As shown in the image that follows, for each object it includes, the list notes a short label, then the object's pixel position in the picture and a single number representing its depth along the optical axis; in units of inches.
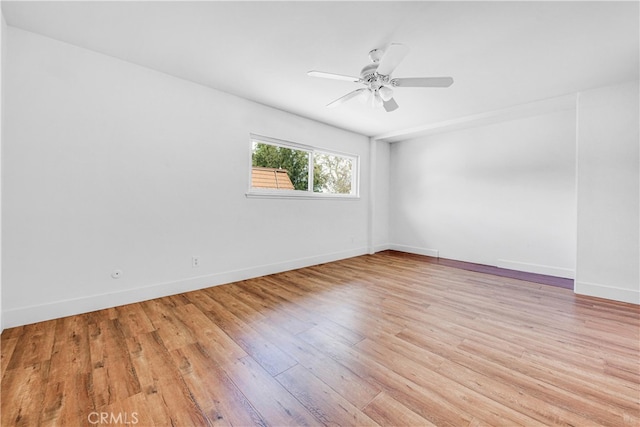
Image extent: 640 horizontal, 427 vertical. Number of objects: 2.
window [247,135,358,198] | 141.6
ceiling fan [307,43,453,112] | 77.8
